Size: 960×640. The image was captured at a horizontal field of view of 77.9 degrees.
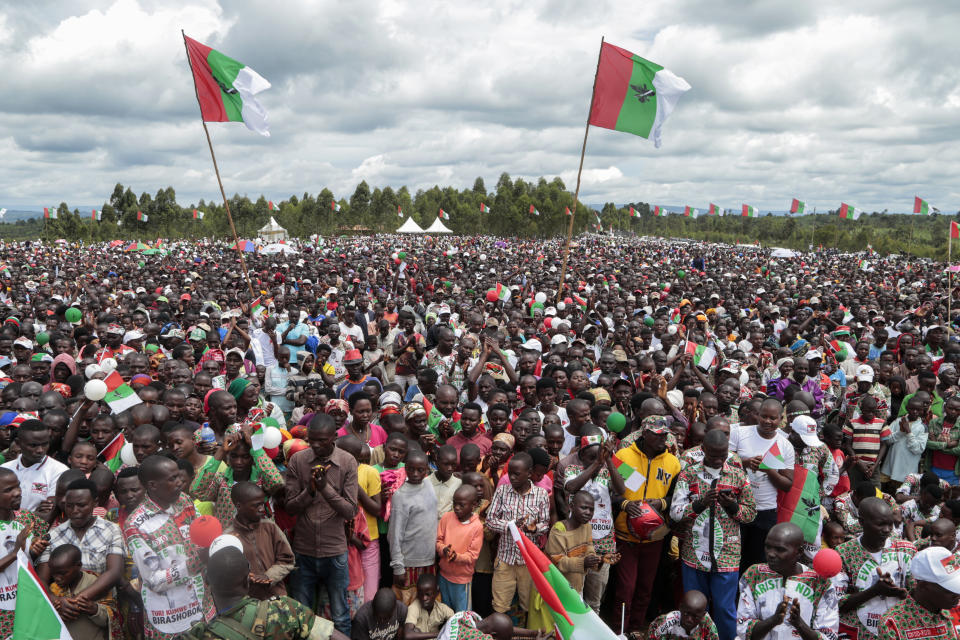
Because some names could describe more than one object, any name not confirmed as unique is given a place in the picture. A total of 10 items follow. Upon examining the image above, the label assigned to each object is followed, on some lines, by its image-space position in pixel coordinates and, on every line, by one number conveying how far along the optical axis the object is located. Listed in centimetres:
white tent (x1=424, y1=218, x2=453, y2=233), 5850
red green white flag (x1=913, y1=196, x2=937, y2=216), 2281
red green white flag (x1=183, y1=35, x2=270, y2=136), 1013
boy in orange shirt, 408
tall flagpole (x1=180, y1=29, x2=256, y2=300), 1002
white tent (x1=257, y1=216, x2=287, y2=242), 5112
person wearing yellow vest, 434
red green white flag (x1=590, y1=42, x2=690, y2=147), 992
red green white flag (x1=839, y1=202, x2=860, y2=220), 3373
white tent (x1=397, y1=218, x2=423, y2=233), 6000
